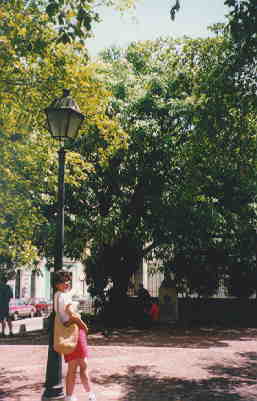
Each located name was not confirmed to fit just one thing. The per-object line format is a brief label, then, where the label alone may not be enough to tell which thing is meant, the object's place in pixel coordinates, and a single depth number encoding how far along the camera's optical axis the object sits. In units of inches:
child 249.4
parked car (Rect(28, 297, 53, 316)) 1340.3
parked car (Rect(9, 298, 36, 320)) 1167.6
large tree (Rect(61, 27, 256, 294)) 658.8
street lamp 294.0
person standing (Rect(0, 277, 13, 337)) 610.2
